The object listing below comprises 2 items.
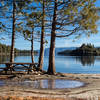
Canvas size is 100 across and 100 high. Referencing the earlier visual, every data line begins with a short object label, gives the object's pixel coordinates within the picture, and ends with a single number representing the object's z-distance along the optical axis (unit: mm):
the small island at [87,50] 142900
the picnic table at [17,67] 13088
